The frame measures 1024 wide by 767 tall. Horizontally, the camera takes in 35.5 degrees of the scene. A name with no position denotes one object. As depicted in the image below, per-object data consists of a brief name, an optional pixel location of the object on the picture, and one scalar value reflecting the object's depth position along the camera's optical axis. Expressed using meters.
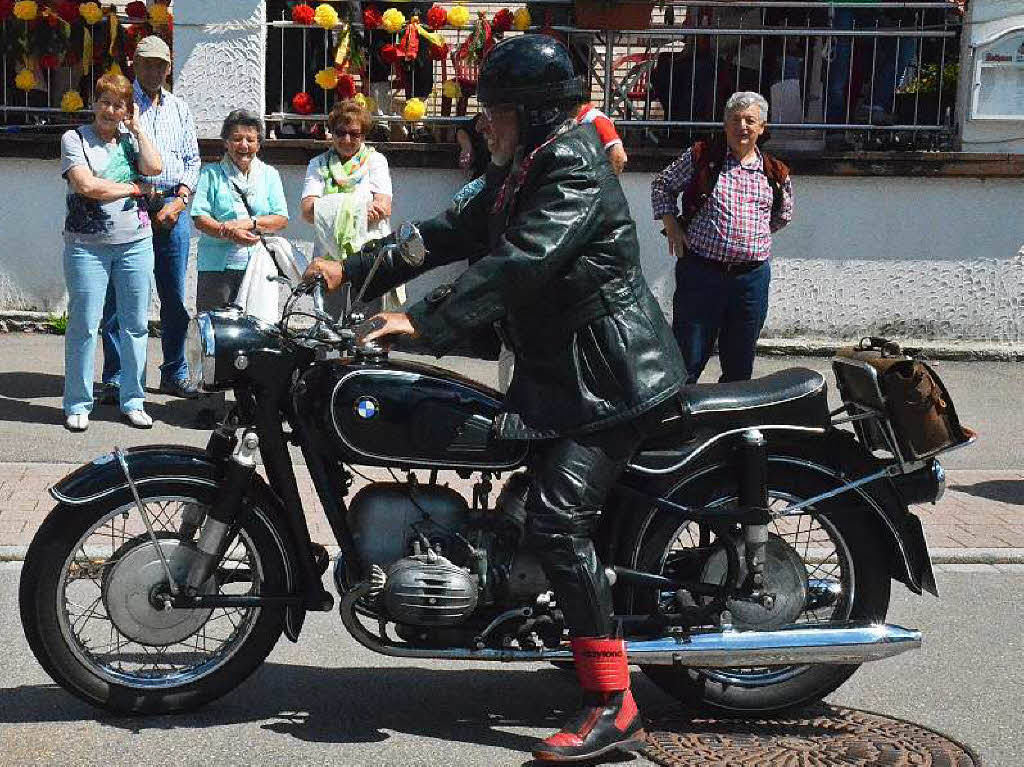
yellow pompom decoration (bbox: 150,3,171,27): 11.15
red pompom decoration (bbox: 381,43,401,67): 11.00
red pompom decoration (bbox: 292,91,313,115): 11.13
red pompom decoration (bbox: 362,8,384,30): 10.98
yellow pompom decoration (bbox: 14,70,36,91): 11.14
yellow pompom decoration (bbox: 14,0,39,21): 10.97
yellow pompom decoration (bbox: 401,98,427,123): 11.02
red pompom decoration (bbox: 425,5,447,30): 10.99
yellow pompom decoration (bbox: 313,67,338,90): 11.06
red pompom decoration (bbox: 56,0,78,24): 11.05
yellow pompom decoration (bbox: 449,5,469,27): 11.00
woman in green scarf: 8.77
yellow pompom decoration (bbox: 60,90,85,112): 11.14
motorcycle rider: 4.26
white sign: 10.85
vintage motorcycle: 4.50
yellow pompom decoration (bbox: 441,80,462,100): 11.20
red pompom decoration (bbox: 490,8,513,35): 11.00
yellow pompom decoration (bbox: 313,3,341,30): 10.96
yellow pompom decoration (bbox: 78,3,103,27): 10.95
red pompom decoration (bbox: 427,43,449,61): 11.09
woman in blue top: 8.85
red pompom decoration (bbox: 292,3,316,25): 11.05
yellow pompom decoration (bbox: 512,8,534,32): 11.02
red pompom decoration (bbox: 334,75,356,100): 11.02
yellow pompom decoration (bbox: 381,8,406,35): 10.90
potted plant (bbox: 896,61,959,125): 11.20
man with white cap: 9.19
